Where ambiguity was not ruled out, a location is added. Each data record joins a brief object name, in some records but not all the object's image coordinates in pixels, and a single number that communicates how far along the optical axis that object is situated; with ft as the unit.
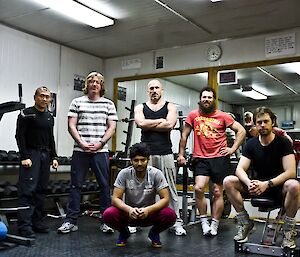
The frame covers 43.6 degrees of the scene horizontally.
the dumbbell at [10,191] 12.85
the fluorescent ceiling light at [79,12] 14.38
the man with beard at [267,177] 9.02
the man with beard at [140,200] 9.58
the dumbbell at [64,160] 16.61
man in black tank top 11.44
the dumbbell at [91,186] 16.73
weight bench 8.93
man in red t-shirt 11.90
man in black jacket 10.83
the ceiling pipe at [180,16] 14.29
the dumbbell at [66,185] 15.81
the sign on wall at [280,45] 16.56
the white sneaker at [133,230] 12.14
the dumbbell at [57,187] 15.31
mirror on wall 20.40
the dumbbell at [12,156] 14.24
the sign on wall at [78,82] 20.51
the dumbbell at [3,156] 13.98
